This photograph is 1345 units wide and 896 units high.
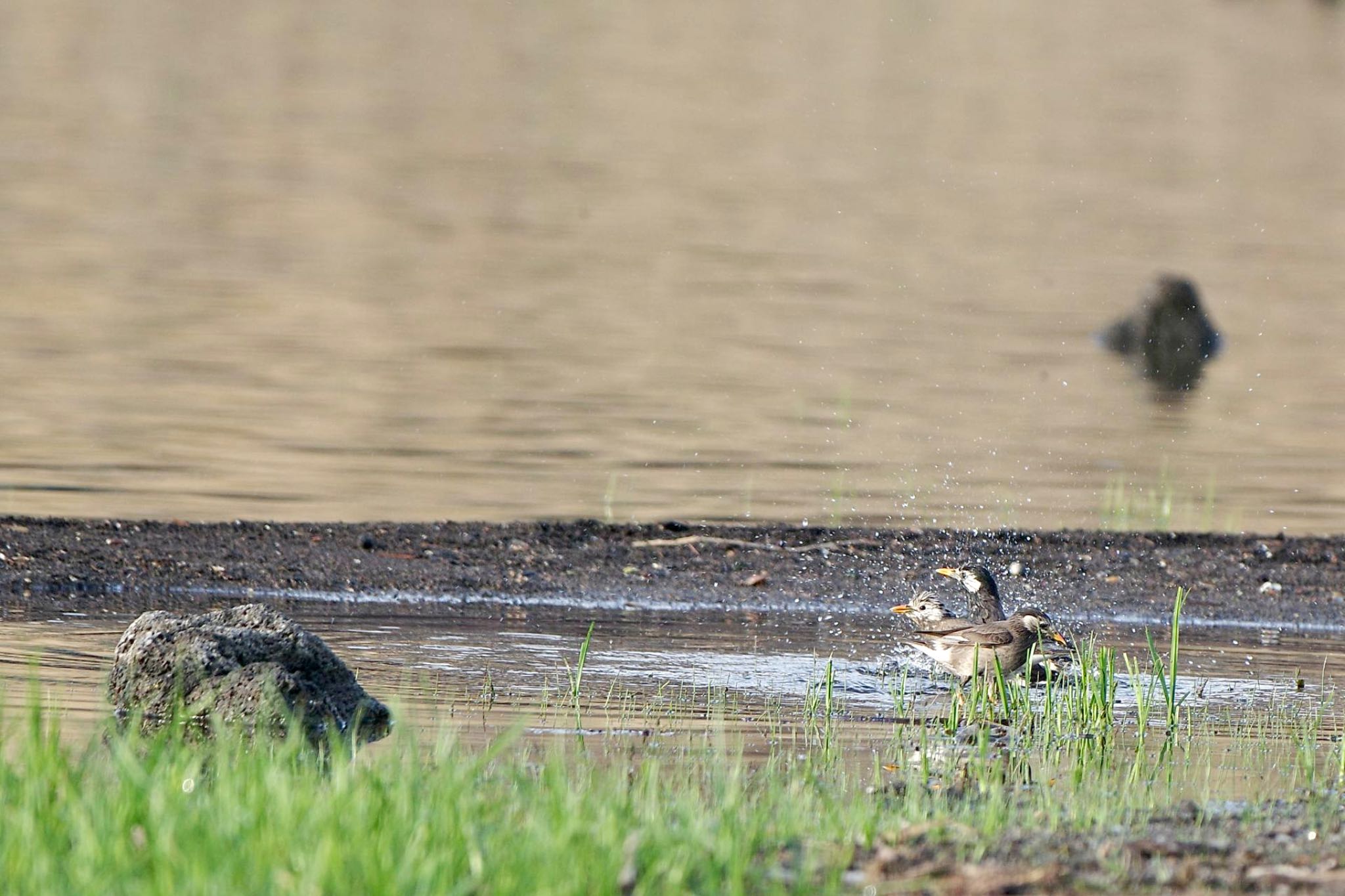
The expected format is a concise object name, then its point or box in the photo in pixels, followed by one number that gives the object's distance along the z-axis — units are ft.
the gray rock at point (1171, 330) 181.57
